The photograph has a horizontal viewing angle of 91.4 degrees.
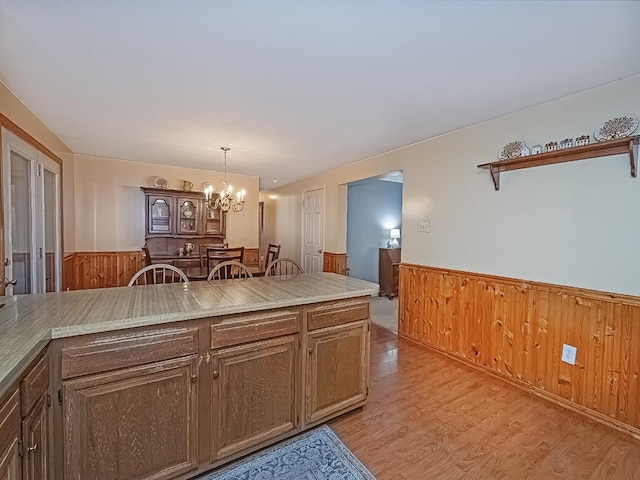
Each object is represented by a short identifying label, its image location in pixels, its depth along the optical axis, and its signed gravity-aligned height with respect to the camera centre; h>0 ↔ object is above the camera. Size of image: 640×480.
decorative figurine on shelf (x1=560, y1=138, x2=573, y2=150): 2.36 +0.68
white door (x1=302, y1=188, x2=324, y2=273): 5.66 +0.02
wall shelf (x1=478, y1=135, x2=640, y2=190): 2.05 +0.59
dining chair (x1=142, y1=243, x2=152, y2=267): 3.80 -0.35
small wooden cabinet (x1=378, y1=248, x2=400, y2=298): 5.93 -0.77
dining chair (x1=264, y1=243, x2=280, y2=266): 4.78 -0.36
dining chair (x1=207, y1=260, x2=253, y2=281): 3.39 -0.50
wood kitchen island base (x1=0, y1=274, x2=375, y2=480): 1.32 -0.81
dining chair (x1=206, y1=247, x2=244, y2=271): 3.58 -0.29
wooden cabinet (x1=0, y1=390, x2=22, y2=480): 0.92 -0.66
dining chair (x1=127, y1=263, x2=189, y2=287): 3.80 -0.64
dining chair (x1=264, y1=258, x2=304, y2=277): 5.89 -0.76
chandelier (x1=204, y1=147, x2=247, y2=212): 4.01 +0.42
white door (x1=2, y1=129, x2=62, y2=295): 2.28 +0.08
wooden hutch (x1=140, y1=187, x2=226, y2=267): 4.86 +0.08
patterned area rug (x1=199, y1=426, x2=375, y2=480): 1.66 -1.31
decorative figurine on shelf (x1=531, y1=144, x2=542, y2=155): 2.55 +0.68
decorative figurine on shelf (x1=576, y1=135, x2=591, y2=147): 2.28 +0.69
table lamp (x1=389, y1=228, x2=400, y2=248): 6.73 -0.11
